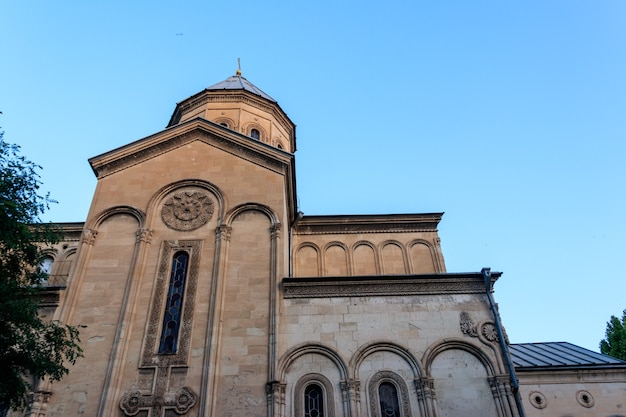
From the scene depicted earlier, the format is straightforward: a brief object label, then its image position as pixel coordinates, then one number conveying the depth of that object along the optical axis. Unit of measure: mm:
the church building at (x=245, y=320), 10211
